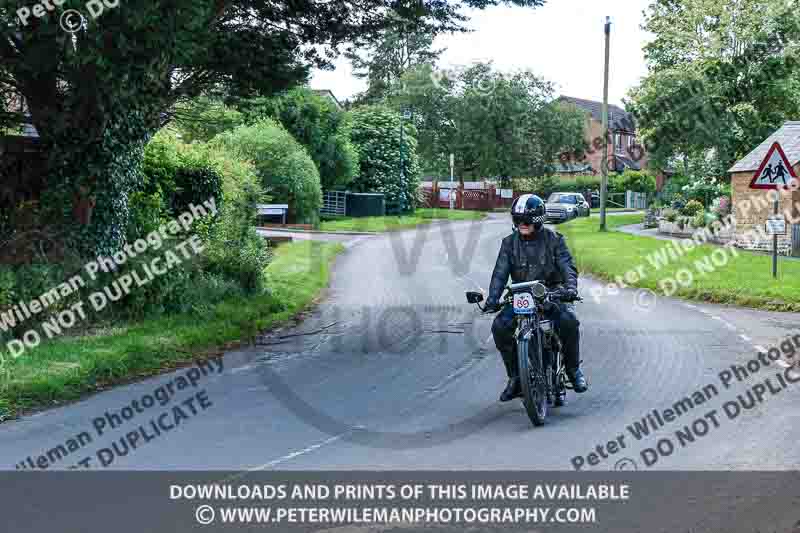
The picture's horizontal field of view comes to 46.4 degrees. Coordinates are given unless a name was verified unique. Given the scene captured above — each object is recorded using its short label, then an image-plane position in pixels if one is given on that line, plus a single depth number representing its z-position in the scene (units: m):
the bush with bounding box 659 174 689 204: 45.56
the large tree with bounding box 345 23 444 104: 80.25
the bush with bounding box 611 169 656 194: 74.75
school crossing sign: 17.33
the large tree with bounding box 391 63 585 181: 68.19
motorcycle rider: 8.27
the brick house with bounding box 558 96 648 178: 81.13
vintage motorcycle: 7.66
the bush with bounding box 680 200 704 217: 37.53
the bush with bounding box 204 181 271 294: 16.33
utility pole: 39.62
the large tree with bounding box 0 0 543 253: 10.77
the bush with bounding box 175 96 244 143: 37.06
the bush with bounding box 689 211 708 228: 34.94
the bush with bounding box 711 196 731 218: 34.75
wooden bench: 36.76
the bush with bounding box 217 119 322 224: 37.59
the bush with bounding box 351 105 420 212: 54.19
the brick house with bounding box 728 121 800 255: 27.48
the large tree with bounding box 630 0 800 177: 41.03
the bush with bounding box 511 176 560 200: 69.25
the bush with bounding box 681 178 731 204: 40.44
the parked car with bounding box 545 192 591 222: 50.34
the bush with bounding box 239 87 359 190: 45.69
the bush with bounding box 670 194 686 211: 41.75
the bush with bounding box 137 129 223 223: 17.03
